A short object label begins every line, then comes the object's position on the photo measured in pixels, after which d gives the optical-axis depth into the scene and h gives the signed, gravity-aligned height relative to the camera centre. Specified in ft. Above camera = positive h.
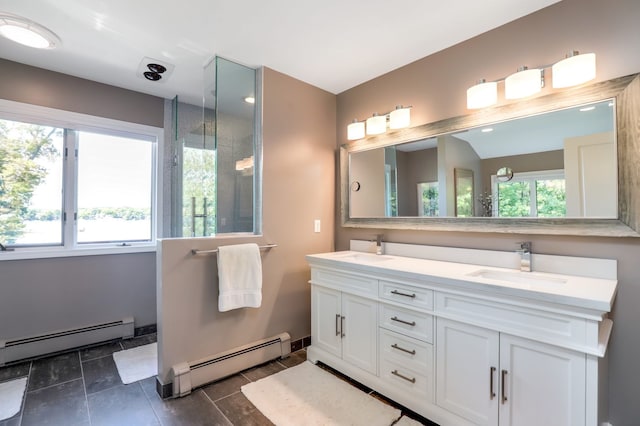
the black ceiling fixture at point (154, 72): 8.15 +4.17
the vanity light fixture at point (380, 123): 7.91 +2.66
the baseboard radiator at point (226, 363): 6.52 -3.47
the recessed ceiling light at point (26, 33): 5.98 +3.95
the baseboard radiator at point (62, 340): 7.73 -3.34
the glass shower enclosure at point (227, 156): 7.69 +1.69
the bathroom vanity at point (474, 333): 4.07 -1.95
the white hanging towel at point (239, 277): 7.11 -1.40
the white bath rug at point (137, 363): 7.29 -3.75
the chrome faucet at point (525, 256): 5.79 -0.75
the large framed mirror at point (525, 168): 5.07 +1.04
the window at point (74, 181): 8.09 +1.17
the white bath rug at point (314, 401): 5.69 -3.79
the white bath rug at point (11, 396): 5.85 -3.70
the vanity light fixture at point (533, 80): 5.16 +2.59
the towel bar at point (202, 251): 7.04 -0.76
